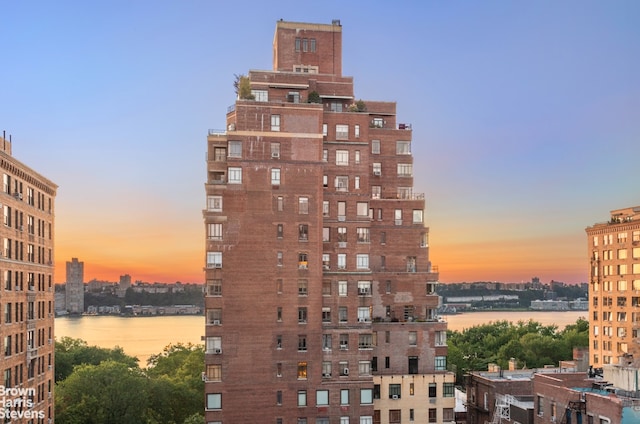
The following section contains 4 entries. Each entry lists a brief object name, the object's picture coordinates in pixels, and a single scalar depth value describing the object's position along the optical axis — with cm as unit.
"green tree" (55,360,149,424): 9531
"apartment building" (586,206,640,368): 11512
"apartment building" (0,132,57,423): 6688
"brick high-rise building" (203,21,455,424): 7044
